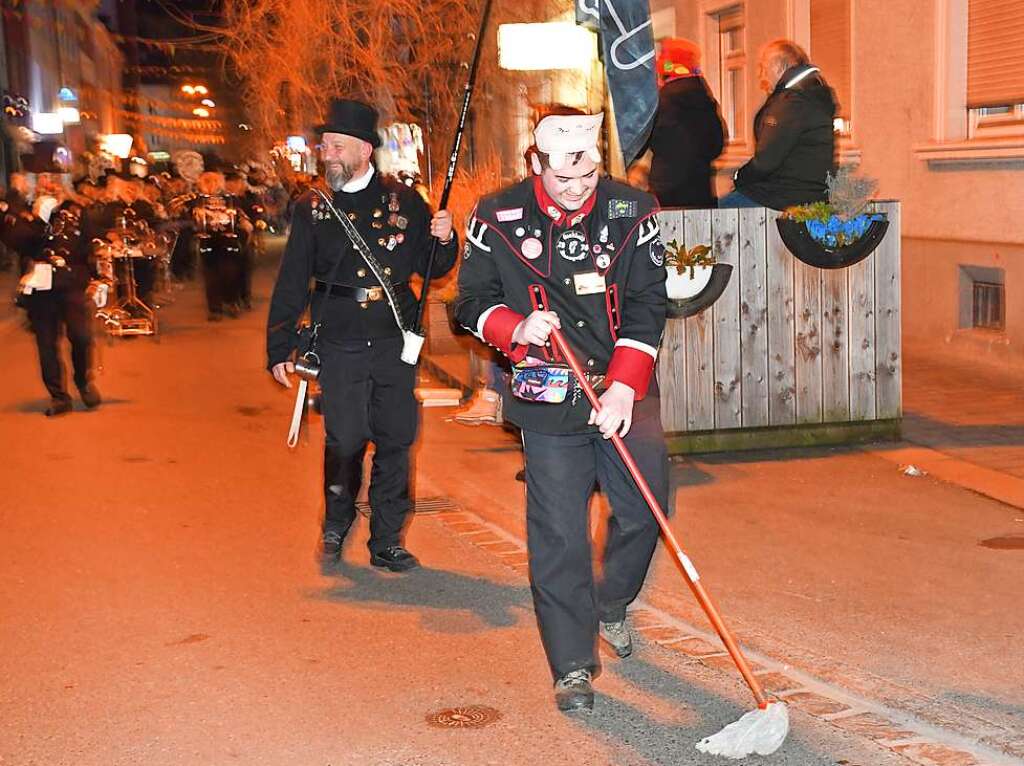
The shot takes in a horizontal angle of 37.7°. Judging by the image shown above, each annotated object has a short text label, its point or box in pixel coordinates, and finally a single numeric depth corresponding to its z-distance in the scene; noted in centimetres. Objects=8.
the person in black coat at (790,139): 924
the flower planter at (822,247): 885
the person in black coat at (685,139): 1000
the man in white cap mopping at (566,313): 489
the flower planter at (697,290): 870
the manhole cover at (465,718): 481
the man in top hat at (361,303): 672
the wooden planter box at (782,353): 891
